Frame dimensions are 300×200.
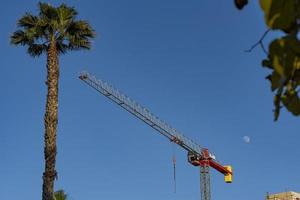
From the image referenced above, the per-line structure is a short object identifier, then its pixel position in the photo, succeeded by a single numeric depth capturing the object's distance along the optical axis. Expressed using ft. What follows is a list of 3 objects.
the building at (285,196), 261.73
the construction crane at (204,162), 359.66
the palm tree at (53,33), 98.73
